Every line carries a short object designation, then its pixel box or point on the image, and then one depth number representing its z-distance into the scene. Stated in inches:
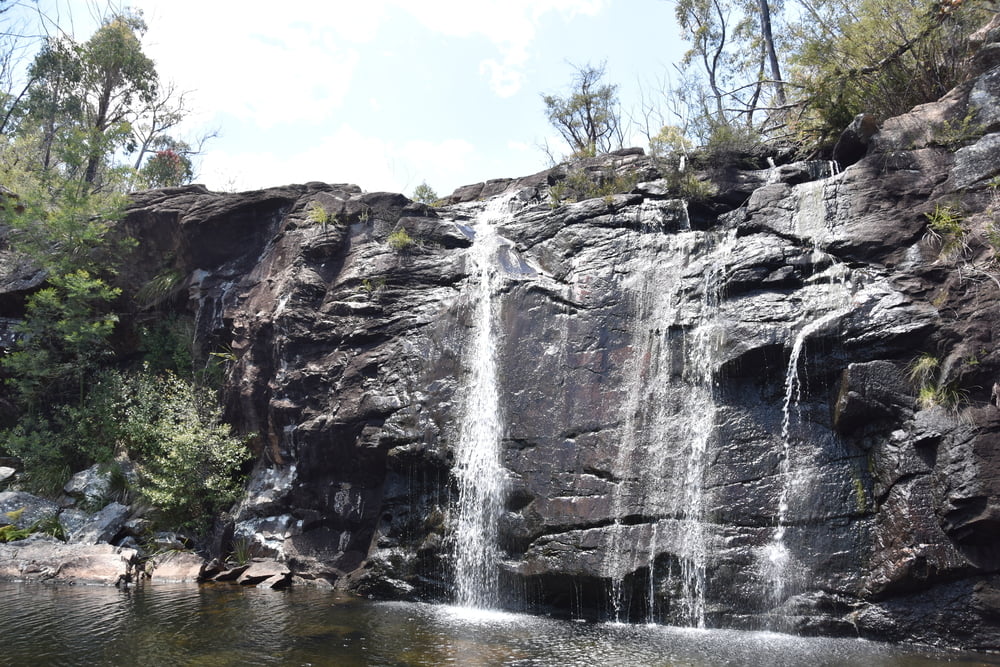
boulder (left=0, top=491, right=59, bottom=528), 536.7
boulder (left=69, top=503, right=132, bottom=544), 524.1
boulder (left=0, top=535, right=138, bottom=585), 467.5
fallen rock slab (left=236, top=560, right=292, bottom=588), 455.8
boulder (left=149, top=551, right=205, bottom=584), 480.4
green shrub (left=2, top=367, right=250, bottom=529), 529.7
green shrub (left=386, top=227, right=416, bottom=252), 569.9
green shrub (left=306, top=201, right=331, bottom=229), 604.1
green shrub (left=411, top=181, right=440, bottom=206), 790.0
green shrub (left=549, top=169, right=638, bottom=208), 575.1
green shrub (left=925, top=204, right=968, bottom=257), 371.6
